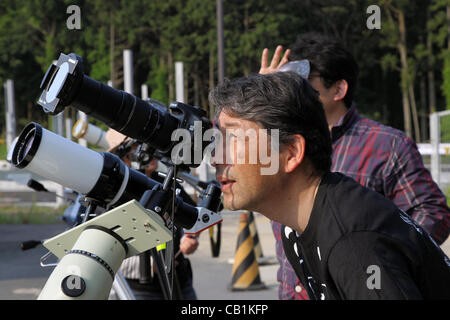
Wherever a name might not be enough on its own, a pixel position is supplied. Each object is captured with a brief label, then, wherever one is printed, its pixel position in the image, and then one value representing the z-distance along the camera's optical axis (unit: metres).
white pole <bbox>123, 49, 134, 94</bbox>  10.01
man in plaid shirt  3.02
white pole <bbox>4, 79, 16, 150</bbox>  17.01
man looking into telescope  1.54
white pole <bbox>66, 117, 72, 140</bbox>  14.40
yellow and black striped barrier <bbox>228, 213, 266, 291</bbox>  7.11
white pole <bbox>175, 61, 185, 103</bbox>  11.79
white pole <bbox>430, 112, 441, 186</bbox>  11.11
